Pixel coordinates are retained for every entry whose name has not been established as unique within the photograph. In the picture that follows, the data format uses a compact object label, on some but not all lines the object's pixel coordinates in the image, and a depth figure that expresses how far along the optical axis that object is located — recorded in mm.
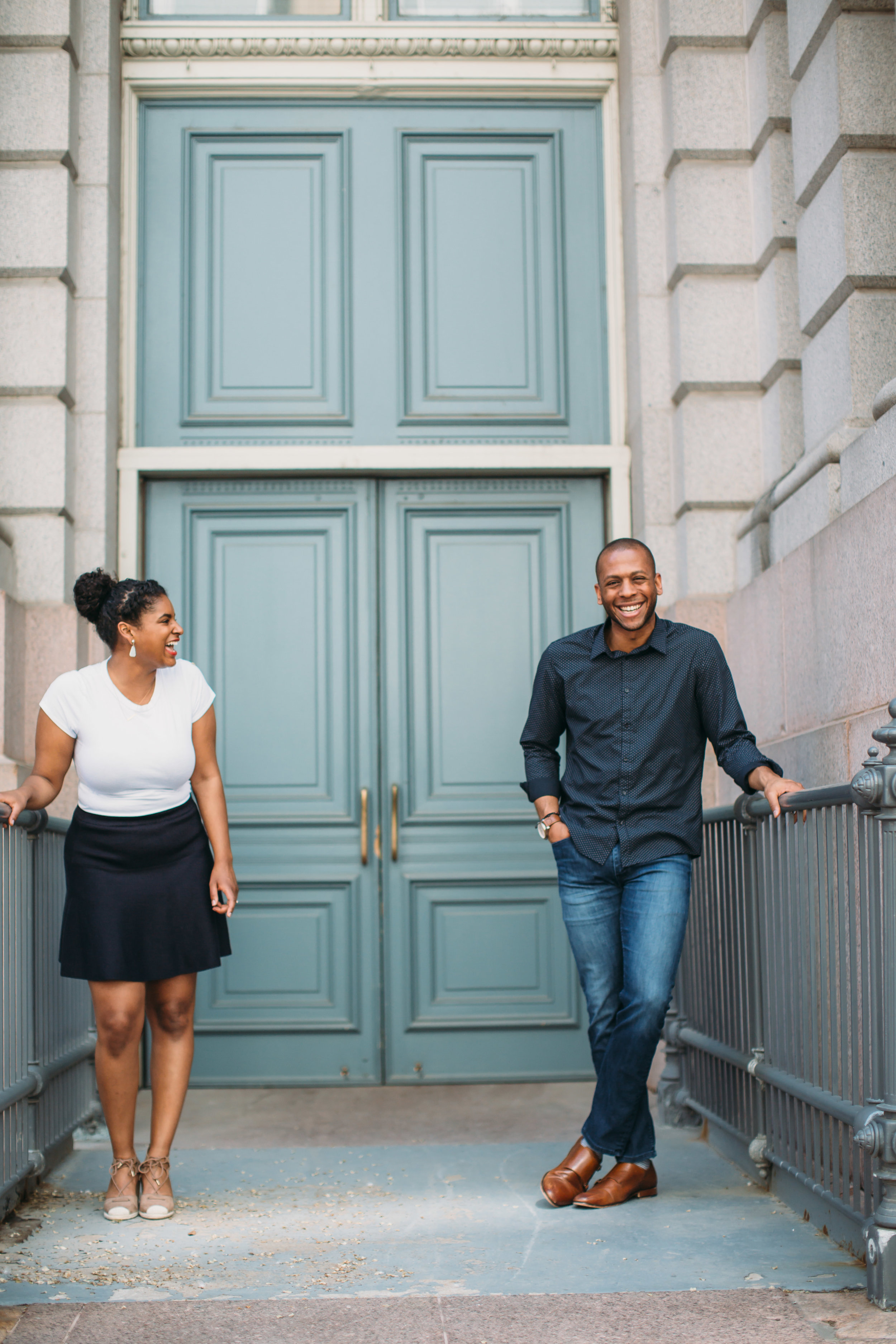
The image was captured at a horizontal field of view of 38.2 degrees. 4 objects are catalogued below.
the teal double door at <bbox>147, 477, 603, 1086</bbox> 6090
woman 4008
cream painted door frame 6242
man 3908
